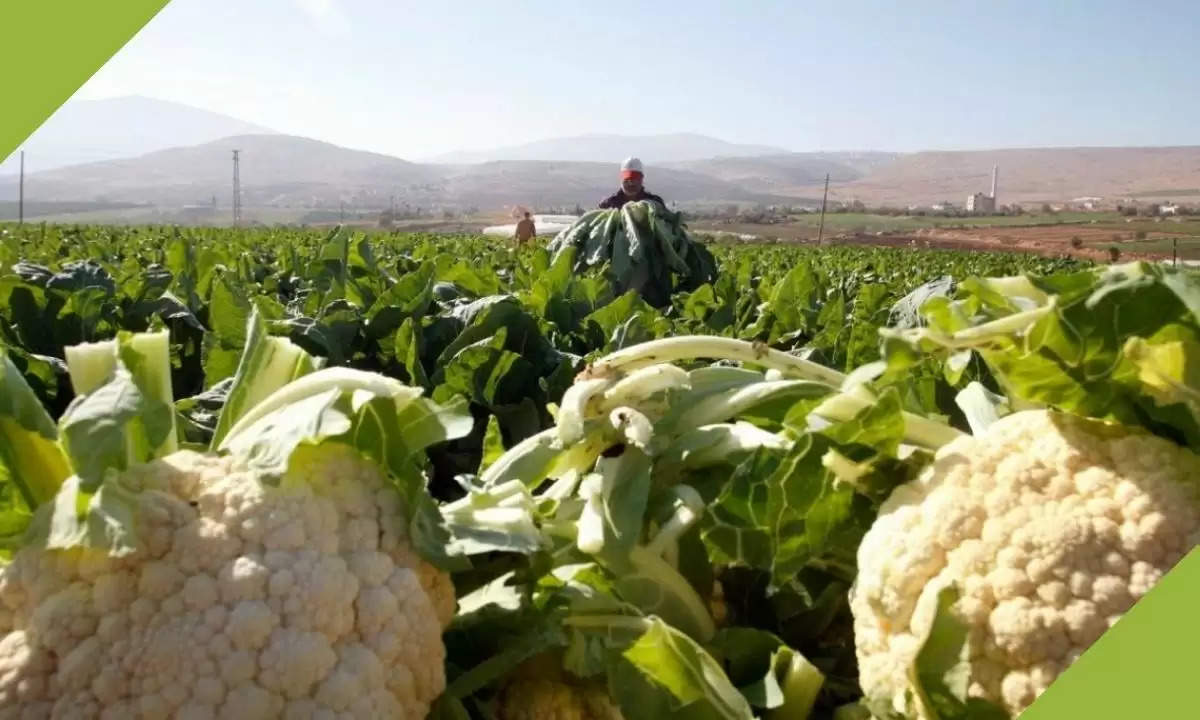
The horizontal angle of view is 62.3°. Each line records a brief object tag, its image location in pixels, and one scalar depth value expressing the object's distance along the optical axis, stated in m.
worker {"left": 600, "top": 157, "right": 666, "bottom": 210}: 7.68
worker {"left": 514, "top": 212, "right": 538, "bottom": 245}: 11.52
